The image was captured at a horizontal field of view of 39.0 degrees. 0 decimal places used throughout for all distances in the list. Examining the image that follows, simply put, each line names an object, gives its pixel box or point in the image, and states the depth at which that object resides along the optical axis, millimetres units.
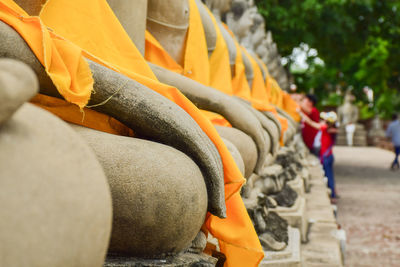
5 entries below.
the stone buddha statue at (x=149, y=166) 1418
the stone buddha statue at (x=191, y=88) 2609
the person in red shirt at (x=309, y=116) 9422
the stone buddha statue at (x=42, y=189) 799
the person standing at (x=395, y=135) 14109
